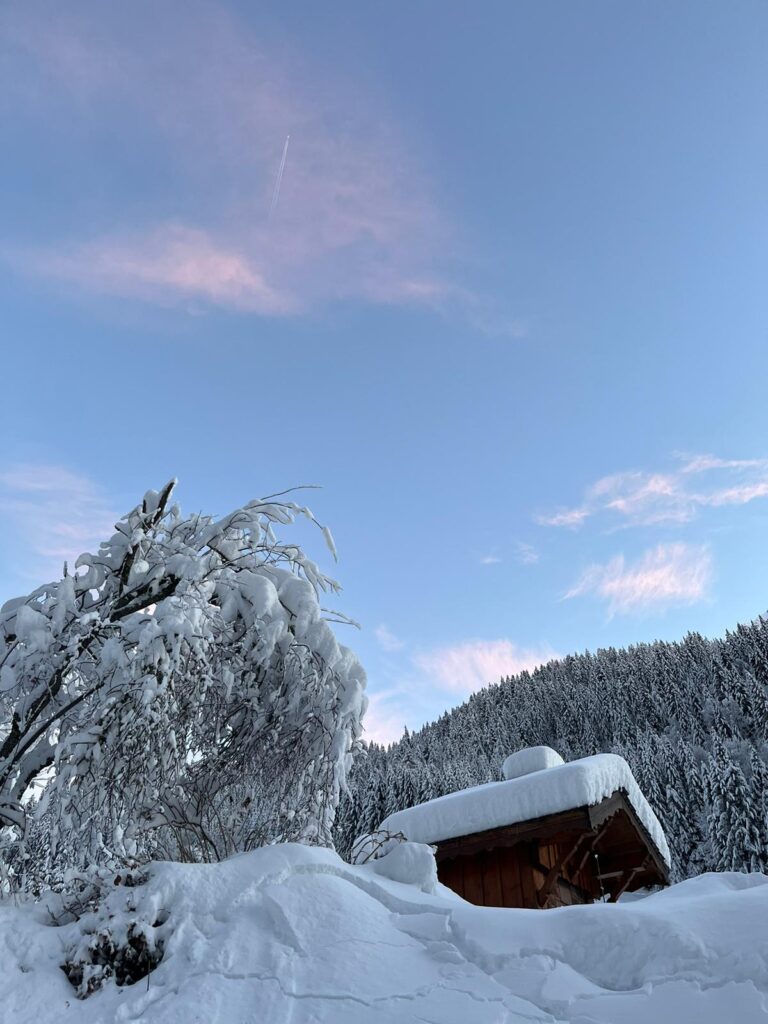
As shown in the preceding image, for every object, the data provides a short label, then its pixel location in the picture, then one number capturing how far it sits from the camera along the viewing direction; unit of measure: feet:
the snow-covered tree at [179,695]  15.52
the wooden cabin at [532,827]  32.94
